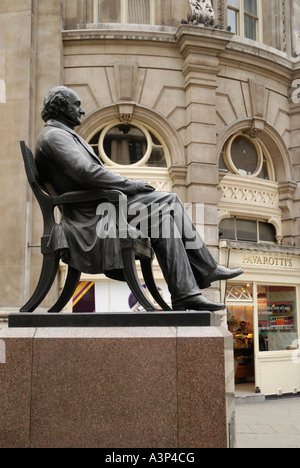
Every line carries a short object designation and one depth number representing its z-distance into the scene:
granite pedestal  4.01
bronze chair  4.69
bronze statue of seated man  4.68
